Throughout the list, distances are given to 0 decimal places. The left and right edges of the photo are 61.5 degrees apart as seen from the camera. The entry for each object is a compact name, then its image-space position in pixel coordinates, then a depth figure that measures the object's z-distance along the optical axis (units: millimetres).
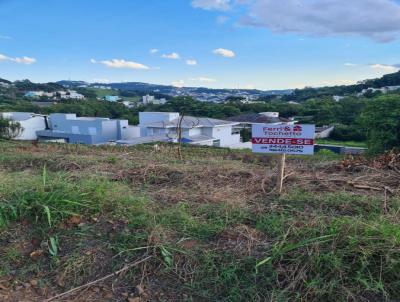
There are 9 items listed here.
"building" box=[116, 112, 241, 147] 28028
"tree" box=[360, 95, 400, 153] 17734
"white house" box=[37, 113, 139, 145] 32594
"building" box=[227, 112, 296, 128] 31245
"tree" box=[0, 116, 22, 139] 26123
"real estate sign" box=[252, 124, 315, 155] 2867
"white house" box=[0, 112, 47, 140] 33538
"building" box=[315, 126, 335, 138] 36994
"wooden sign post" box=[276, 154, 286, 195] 2988
